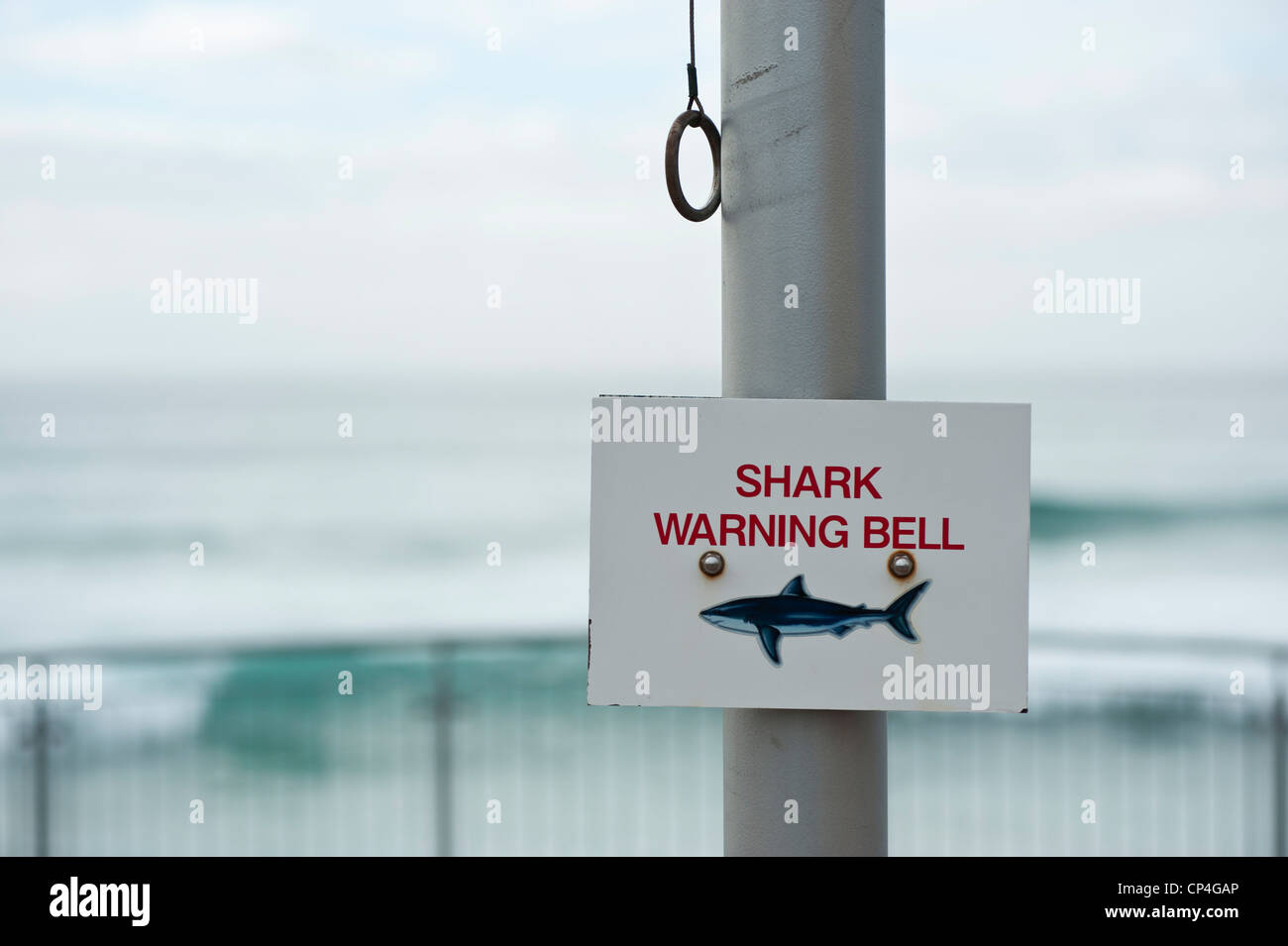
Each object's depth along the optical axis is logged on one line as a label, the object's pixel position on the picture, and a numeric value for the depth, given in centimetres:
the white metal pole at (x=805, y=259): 173
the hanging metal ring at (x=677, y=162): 181
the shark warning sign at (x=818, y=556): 173
